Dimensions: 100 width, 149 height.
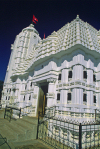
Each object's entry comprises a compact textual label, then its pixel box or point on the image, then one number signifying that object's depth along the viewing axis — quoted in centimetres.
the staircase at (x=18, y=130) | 814
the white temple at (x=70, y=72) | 1070
